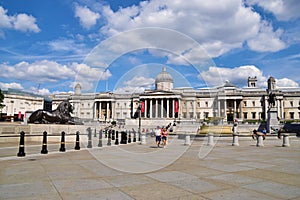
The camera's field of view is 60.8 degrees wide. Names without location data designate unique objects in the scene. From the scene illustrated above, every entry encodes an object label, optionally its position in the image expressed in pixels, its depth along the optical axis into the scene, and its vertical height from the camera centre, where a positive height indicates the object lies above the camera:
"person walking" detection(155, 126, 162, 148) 20.53 -1.42
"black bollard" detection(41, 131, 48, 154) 14.37 -1.67
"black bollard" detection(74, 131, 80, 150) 17.05 -1.86
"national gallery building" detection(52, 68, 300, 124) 108.19 +6.38
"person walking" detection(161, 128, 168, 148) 21.13 -1.54
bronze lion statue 27.09 +0.06
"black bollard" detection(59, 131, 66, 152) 15.80 -1.70
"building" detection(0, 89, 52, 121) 120.19 +7.11
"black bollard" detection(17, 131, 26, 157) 13.21 -1.65
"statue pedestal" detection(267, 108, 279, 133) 51.88 -0.13
